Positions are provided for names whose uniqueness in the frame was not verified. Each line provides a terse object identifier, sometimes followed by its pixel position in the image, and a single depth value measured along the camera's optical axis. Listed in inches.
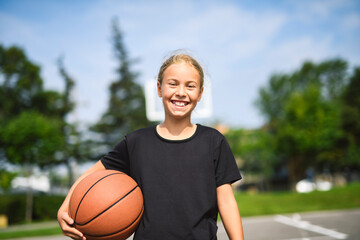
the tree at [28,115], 663.8
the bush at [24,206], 655.8
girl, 70.6
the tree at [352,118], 1051.3
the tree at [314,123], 927.0
